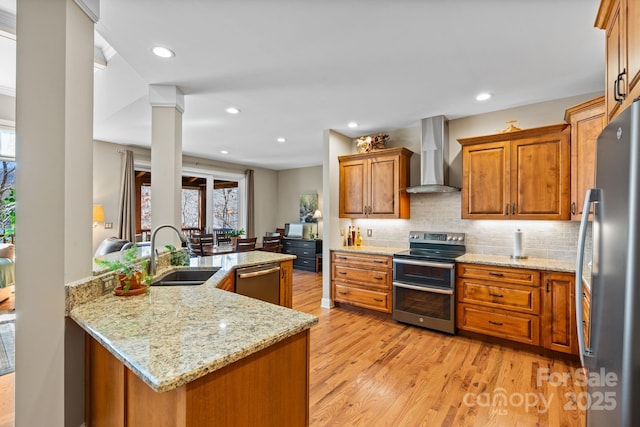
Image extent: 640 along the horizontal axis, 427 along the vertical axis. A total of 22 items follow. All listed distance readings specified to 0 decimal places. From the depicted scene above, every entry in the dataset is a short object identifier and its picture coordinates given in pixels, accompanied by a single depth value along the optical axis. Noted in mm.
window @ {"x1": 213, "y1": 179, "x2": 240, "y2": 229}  7387
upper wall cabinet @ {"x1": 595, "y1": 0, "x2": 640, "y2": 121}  1193
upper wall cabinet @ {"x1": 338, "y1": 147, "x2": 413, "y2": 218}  3895
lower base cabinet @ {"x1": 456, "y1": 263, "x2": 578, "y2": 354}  2654
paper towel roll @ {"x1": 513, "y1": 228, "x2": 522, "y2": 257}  3172
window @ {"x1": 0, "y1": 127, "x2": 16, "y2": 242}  3955
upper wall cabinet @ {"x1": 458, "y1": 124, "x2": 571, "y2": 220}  2854
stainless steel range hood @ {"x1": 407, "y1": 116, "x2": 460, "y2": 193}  3607
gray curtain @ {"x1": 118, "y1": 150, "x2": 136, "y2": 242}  5277
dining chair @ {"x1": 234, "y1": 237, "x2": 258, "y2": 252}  5066
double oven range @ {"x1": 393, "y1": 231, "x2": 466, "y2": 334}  3232
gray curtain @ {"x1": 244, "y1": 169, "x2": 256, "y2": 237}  7578
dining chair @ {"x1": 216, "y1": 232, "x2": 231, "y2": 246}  6157
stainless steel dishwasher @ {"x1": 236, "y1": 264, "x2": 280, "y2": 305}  2600
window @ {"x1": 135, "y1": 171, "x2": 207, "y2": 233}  6980
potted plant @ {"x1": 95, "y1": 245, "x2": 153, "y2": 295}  1736
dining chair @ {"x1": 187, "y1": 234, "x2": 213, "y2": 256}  5211
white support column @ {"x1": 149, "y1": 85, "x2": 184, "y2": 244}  2715
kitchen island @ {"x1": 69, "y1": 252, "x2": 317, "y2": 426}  914
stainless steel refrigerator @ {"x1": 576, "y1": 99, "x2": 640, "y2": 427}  864
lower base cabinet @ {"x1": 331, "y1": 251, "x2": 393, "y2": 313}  3736
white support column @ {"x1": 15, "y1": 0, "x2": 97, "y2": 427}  1367
